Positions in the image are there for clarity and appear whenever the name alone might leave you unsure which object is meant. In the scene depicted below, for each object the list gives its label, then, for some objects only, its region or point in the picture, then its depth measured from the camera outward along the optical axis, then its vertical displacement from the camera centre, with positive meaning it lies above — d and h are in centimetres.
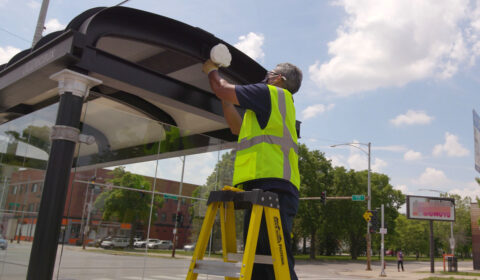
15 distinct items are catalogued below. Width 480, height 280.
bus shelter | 426 +110
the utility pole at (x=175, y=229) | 657 -16
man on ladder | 272 +55
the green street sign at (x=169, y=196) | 651 +37
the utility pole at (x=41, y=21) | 844 +398
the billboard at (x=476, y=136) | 2777 +769
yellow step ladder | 236 -6
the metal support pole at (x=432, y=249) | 3062 -68
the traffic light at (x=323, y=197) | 2679 +231
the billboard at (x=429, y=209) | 3388 +270
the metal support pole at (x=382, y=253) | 2595 -110
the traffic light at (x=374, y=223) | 2619 +81
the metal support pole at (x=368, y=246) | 2894 -80
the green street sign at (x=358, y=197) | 2517 +234
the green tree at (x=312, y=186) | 4203 +484
